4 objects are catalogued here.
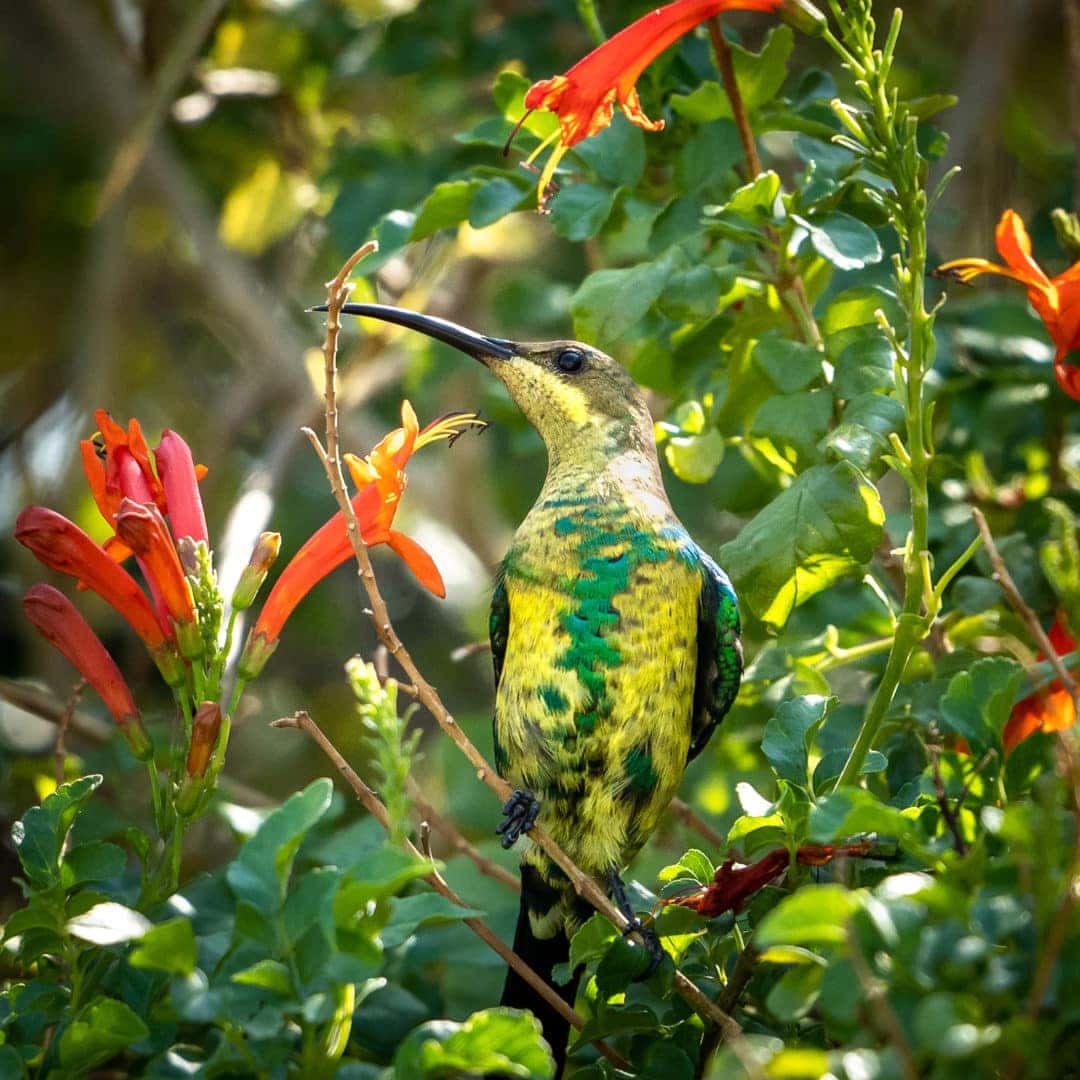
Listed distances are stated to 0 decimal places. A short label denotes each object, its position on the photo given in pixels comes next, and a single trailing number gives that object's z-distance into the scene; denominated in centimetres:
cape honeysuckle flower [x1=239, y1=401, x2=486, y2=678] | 430
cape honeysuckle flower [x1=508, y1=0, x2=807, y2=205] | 448
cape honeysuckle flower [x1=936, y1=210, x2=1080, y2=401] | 440
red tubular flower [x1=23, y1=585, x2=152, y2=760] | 416
